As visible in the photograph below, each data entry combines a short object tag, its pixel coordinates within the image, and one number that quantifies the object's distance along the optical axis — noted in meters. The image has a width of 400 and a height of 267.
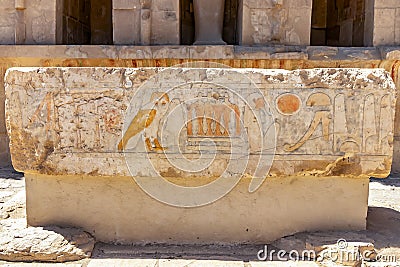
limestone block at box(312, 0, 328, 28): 8.29
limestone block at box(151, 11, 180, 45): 5.37
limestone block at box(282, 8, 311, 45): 5.30
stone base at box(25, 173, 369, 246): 2.89
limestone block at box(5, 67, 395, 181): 2.76
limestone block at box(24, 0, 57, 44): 5.52
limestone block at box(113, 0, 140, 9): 5.39
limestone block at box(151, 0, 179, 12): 5.36
